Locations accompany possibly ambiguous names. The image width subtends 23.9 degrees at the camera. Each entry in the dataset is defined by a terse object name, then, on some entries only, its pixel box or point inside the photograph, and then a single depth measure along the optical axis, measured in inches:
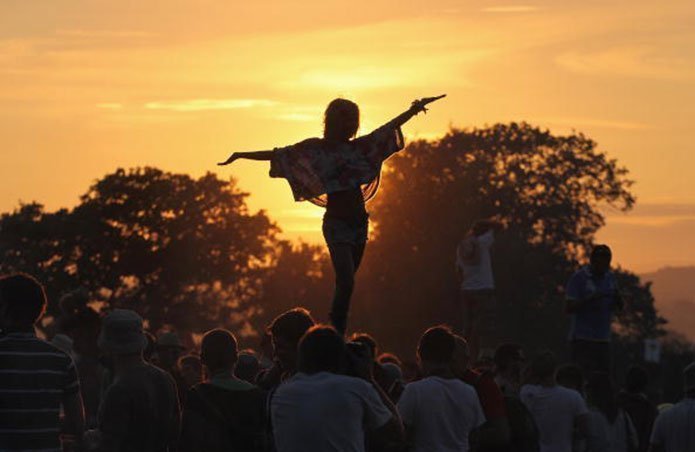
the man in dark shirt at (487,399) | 398.0
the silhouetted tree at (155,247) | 3061.0
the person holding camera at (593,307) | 653.9
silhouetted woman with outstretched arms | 421.1
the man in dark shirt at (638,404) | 621.9
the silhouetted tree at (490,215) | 2573.8
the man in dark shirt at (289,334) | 353.7
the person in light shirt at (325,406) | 323.3
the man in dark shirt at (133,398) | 384.2
